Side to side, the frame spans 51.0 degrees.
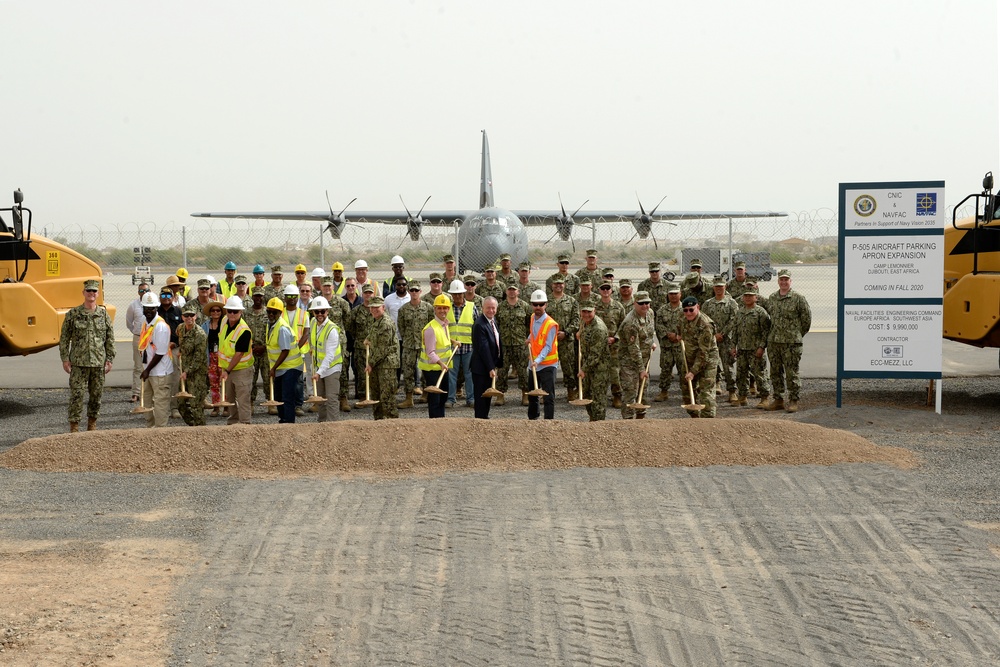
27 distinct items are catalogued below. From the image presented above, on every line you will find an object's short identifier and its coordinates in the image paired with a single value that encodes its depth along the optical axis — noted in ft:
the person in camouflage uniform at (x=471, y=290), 52.08
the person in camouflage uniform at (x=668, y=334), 51.67
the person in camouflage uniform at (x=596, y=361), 43.16
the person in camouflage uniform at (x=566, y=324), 51.90
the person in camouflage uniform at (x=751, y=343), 50.03
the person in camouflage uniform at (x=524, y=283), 56.65
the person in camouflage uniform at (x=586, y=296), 52.10
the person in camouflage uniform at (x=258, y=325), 46.61
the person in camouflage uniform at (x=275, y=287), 51.80
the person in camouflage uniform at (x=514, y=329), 51.65
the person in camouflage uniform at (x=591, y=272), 58.95
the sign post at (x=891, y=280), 47.26
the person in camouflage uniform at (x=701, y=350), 42.19
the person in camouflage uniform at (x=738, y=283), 56.24
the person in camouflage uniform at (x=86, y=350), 43.50
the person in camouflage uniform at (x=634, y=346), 44.01
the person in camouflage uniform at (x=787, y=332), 48.52
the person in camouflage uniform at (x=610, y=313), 50.01
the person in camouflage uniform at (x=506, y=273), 57.52
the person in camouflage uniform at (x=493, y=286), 56.26
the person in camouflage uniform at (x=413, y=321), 49.65
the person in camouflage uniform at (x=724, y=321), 52.37
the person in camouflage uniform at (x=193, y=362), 43.86
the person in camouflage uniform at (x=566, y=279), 56.70
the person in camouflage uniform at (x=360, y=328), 50.72
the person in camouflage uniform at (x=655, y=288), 56.70
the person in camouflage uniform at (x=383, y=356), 44.11
